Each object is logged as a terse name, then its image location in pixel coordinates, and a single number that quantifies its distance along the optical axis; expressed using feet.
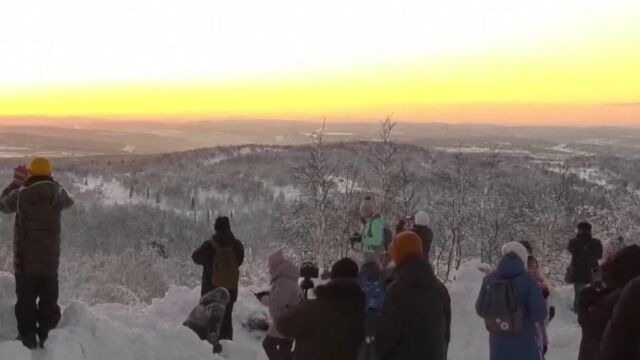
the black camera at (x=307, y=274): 20.93
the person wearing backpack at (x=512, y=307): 17.26
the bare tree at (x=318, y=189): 95.55
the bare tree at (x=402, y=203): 102.41
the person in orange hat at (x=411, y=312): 15.06
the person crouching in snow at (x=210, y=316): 25.90
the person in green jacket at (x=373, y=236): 29.25
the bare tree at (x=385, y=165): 99.02
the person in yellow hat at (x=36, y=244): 19.98
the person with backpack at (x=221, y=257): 26.07
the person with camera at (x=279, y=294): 20.85
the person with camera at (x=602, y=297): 12.60
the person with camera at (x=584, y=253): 31.76
